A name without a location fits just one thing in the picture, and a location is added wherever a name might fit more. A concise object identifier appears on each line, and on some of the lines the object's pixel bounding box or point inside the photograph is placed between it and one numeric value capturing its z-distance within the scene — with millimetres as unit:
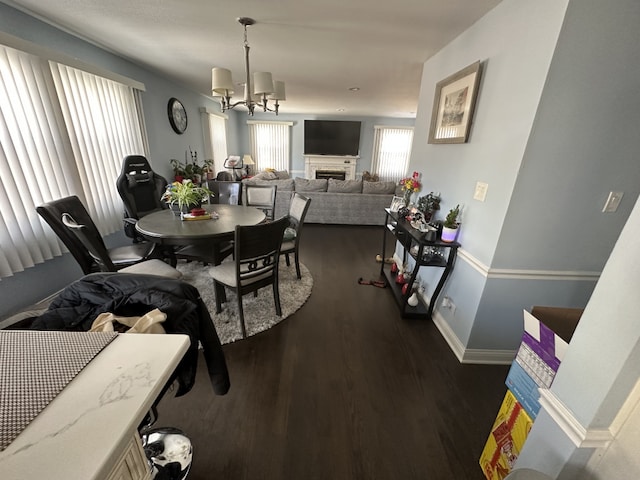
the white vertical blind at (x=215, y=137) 5344
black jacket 865
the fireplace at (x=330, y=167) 7648
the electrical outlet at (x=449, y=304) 2004
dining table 1986
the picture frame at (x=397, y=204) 2749
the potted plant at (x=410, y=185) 2672
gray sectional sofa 4602
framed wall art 1773
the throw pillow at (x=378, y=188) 4621
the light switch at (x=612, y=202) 1437
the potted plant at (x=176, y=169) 4105
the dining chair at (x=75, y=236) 1693
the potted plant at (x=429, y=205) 2303
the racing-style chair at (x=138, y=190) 2619
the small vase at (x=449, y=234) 1931
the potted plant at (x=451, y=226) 1926
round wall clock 4035
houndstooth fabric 463
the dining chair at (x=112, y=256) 1687
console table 1972
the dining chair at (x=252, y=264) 1712
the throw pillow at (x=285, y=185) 4573
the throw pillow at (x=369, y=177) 7266
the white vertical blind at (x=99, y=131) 2391
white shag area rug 2074
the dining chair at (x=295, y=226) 2523
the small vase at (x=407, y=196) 2845
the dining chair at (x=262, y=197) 3169
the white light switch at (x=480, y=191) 1667
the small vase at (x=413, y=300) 2348
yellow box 1028
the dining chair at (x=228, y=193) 3318
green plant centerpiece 2310
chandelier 2154
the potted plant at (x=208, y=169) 4832
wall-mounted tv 7270
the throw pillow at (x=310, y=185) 4590
